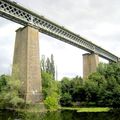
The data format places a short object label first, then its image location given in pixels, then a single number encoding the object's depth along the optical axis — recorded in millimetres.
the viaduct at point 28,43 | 42281
